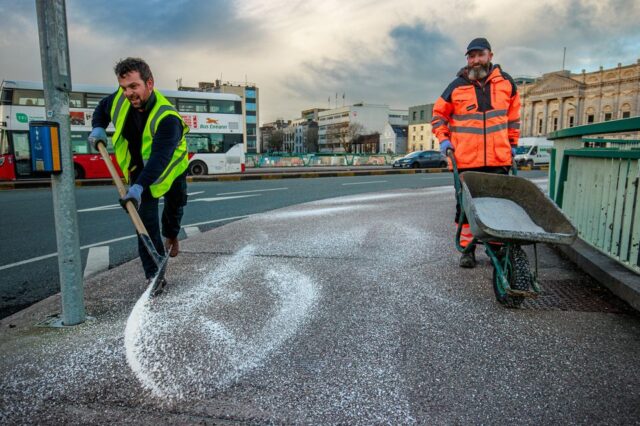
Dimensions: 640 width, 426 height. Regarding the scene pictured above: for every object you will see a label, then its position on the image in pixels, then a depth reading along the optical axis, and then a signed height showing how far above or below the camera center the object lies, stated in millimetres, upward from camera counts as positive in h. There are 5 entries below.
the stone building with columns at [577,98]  67250 +9277
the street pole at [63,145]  2561 +26
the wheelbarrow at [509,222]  2850 -495
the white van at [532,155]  34347 -120
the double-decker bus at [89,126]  16359 +1007
